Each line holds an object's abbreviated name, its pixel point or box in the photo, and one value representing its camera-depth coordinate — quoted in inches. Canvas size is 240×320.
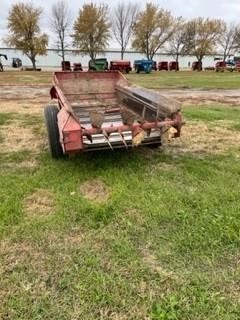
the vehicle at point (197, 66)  1337.8
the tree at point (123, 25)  1445.2
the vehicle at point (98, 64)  863.5
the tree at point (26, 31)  1149.9
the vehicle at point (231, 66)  1184.5
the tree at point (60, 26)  1426.9
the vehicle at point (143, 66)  925.1
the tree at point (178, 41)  1404.9
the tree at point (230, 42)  1695.6
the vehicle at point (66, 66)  973.3
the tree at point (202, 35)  1412.3
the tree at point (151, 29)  1278.8
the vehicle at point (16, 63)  1335.5
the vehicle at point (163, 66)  1192.9
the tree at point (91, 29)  1205.7
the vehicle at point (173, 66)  1193.3
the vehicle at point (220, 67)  1184.3
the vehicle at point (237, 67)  1151.5
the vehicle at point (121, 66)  914.6
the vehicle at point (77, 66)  914.1
